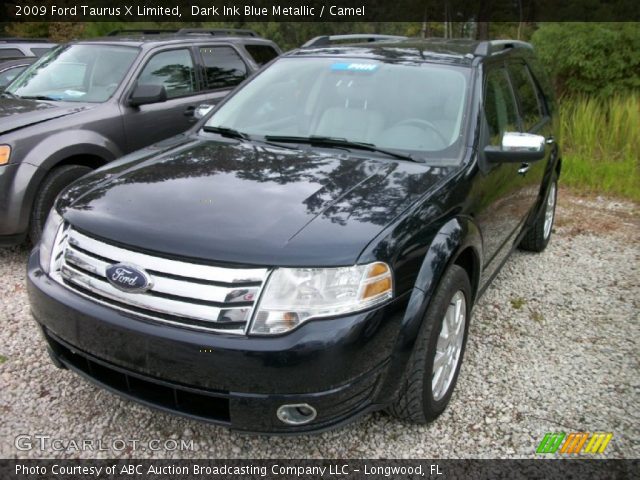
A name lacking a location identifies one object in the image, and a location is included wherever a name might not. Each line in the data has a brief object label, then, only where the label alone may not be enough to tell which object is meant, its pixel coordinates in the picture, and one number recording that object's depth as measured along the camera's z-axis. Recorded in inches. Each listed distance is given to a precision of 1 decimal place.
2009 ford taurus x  79.8
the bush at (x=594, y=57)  347.3
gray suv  166.4
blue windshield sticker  134.8
